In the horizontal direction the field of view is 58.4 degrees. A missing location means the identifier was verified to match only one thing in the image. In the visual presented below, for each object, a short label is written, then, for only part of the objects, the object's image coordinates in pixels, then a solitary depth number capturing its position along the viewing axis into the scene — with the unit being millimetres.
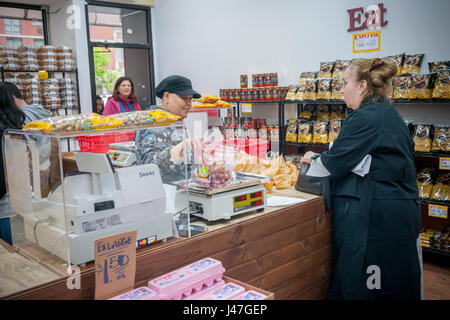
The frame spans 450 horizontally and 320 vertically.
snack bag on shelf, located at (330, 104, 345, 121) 4535
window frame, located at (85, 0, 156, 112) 6832
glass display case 1570
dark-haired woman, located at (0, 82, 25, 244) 2420
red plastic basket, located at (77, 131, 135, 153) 1776
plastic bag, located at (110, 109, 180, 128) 1749
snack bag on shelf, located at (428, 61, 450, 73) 3751
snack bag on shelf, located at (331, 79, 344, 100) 4238
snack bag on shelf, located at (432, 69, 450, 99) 3539
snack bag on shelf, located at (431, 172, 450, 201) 3730
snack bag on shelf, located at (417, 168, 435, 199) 3820
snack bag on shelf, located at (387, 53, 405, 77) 4005
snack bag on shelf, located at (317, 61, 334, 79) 4531
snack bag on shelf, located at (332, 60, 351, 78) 4429
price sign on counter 1527
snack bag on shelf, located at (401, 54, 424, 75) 3924
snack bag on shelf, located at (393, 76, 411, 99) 3797
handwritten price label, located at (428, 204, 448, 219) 3703
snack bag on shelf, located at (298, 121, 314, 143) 4551
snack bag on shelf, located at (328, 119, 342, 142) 4316
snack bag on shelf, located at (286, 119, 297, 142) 4703
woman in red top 5344
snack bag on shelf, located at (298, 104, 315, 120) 4777
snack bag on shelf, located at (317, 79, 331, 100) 4328
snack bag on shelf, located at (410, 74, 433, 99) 3680
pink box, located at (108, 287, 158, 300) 1482
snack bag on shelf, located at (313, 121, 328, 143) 4422
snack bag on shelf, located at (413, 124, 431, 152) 3713
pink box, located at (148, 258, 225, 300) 1518
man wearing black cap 1986
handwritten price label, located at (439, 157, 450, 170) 3586
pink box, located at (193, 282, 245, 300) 1507
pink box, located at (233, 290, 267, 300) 1474
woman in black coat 2324
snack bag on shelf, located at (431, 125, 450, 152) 3590
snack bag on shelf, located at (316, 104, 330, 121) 4668
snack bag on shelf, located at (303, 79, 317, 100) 4457
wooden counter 1729
